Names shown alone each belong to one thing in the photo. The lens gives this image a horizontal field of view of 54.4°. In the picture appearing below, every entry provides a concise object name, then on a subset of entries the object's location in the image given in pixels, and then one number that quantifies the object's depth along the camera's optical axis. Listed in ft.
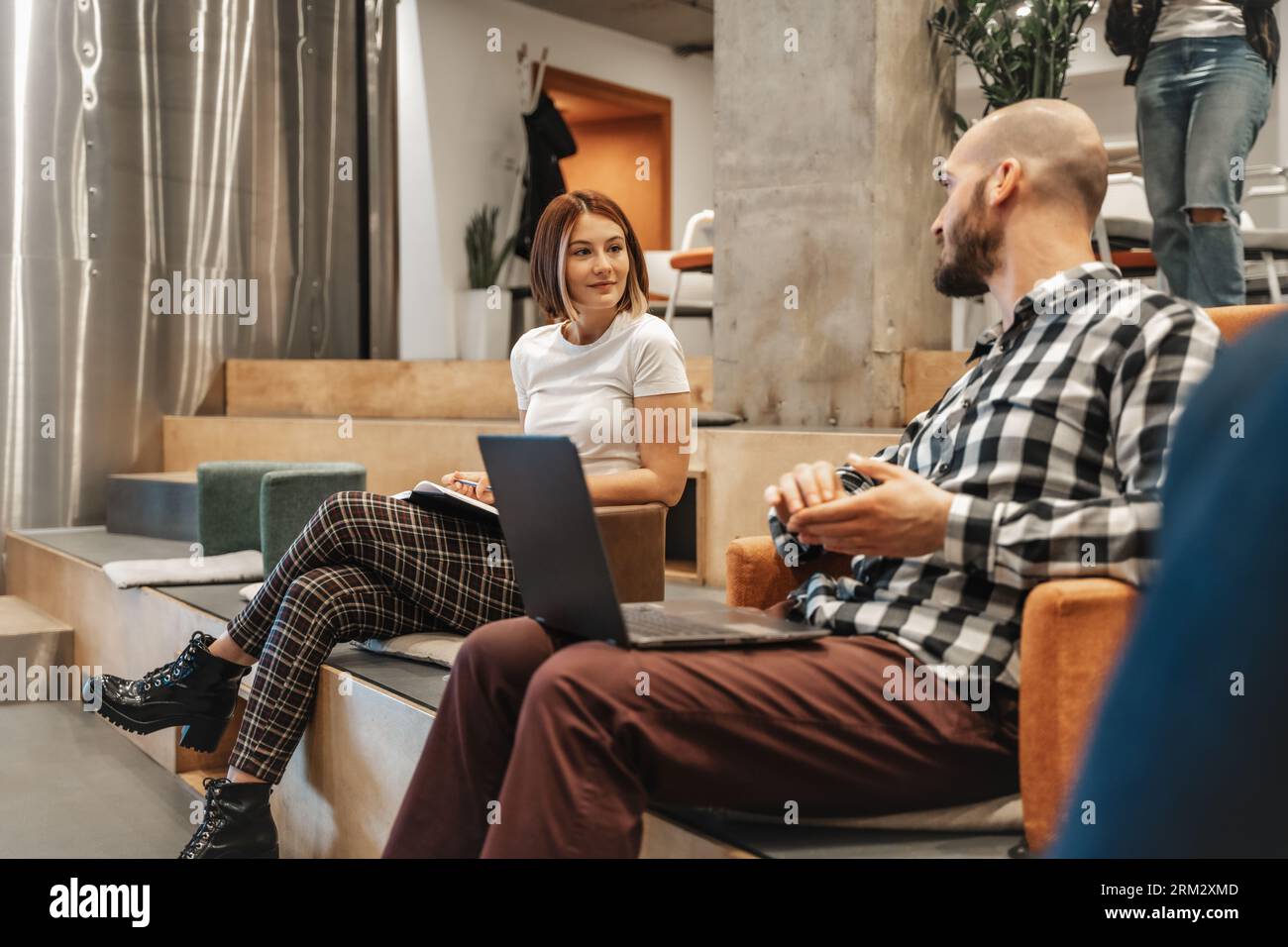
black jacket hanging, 24.71
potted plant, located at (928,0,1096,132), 12.51
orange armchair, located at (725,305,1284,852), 4.53
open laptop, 4.72
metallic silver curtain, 17.26
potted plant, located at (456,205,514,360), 23.98
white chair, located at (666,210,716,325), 20.27
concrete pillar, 13.14
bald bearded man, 4.43
